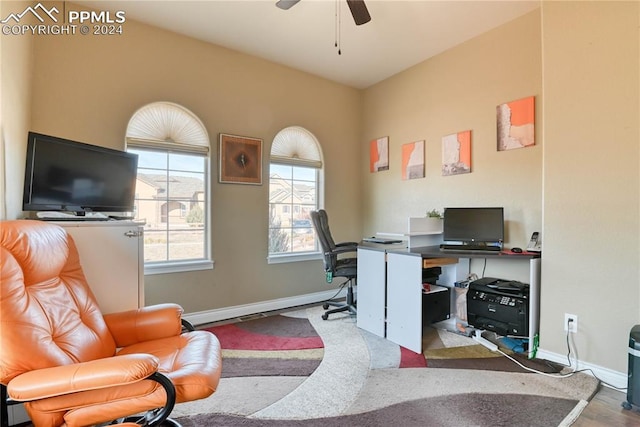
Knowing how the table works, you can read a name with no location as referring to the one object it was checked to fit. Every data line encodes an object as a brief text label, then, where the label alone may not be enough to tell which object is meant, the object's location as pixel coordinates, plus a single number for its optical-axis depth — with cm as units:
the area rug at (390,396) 173
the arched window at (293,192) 386
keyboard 277
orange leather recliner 111
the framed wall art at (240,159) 338
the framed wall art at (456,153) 325
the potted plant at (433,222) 320
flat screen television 184
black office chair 329
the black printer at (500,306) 253
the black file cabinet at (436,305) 289
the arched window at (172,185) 303
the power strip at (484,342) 263
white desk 252
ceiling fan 220
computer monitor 287
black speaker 178
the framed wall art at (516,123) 279
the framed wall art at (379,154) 415
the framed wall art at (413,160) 370
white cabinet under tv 188
